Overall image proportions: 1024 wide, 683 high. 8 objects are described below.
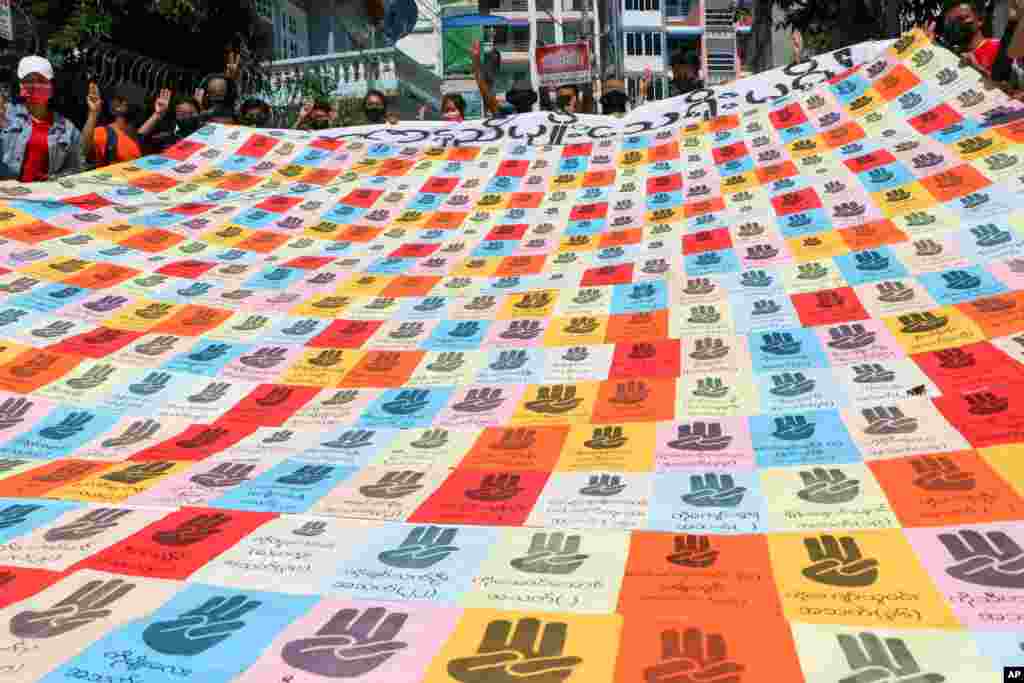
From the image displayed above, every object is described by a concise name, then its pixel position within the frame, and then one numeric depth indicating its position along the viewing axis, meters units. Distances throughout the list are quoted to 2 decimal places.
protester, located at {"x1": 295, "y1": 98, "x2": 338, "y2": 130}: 7.26
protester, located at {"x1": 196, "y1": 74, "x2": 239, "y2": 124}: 6.62
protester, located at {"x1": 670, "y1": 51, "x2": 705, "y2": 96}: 6.77
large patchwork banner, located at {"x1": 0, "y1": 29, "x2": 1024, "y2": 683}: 1.36
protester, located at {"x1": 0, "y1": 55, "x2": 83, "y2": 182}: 5.30
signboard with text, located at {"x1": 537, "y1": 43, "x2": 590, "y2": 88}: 11.20
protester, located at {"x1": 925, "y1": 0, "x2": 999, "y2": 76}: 4.78
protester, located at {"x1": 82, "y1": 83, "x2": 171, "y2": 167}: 5.84
